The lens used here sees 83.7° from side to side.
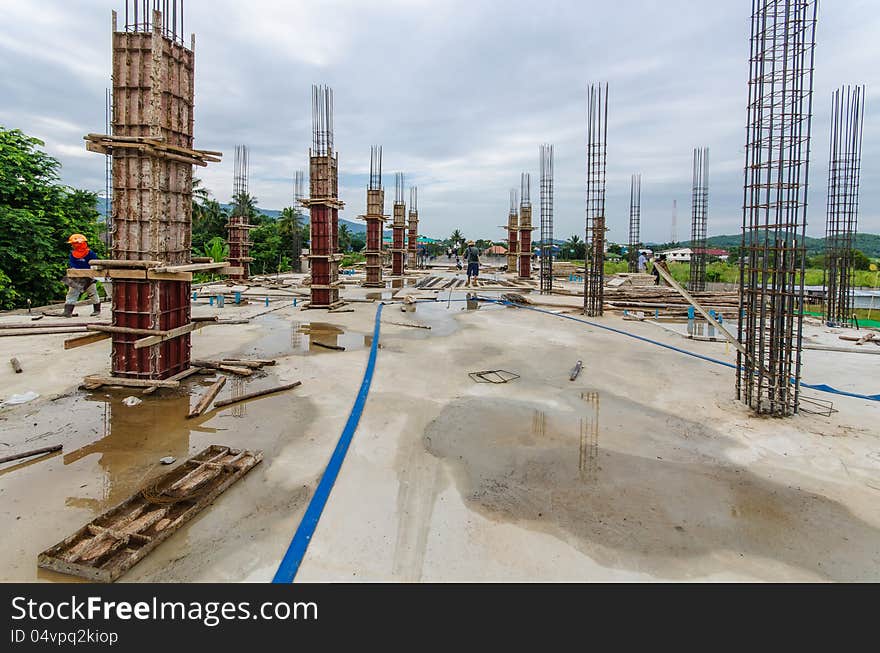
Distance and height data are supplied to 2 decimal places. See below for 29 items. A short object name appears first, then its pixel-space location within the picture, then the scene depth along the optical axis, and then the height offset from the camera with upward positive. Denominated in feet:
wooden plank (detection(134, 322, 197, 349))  25.78 -2.12
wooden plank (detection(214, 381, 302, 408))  24.63 -4.99
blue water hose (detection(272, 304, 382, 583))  12.09 -6.34
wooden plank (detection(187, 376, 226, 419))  23.26 -5.02
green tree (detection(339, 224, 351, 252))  195.55 +25.62
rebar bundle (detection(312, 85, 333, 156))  61.67 +21.77
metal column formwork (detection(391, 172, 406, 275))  109.60 +14.18
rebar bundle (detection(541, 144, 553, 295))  85.39 +11.40
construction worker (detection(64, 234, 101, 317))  35.65 +1.38
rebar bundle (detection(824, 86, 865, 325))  52.24 +7.69
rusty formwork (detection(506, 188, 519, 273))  122.31 +17.55
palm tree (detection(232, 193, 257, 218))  82.59 +17.18
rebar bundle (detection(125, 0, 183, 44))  26.81 +15.68
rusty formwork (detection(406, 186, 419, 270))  140.48 +20.15
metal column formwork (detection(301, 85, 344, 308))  58.65 +8.98
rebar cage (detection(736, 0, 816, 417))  24.09 +3.41
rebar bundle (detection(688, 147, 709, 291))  80.68 +11.14
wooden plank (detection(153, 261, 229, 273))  26.30 +1.76
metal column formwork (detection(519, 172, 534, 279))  110.22 +16.37
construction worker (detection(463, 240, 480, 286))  93.71 +8.17
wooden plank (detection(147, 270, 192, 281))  26.37 +1.21
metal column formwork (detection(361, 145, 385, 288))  81.56 +11.46
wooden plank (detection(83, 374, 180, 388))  26.68 -4.59
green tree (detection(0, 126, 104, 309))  55.26 +8.52
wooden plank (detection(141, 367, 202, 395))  28.53 -4.49
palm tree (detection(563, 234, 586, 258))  190.33 +22.61
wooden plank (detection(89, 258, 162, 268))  26.37 +1.83
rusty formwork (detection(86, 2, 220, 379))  26.84 +6.80
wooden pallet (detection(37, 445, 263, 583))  11.99 -6.32
